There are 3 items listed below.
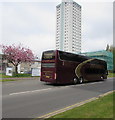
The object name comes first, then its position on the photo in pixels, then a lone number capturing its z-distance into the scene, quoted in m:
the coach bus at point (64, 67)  13.10
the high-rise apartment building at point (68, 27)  108.62
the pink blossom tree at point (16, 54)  28.50
